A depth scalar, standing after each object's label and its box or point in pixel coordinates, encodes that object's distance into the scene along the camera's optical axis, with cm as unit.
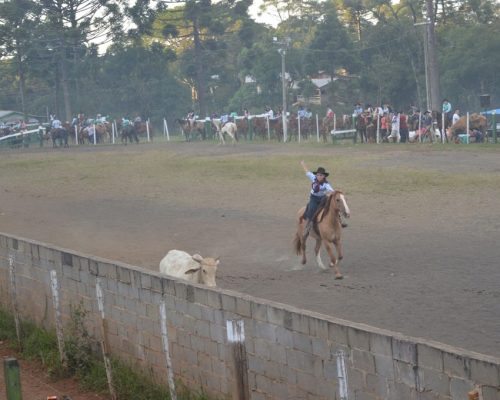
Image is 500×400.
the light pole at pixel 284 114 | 4665
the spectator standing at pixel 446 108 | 3973
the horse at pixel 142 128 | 5613
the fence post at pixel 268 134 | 4891
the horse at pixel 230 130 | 4691
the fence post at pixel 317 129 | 4534
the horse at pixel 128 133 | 5431
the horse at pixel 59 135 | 5422
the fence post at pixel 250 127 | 5013
